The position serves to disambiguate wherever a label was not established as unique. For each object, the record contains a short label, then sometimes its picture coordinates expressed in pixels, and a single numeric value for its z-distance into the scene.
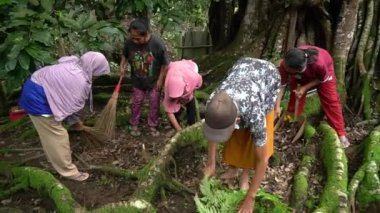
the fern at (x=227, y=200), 3.49
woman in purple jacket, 4.04
